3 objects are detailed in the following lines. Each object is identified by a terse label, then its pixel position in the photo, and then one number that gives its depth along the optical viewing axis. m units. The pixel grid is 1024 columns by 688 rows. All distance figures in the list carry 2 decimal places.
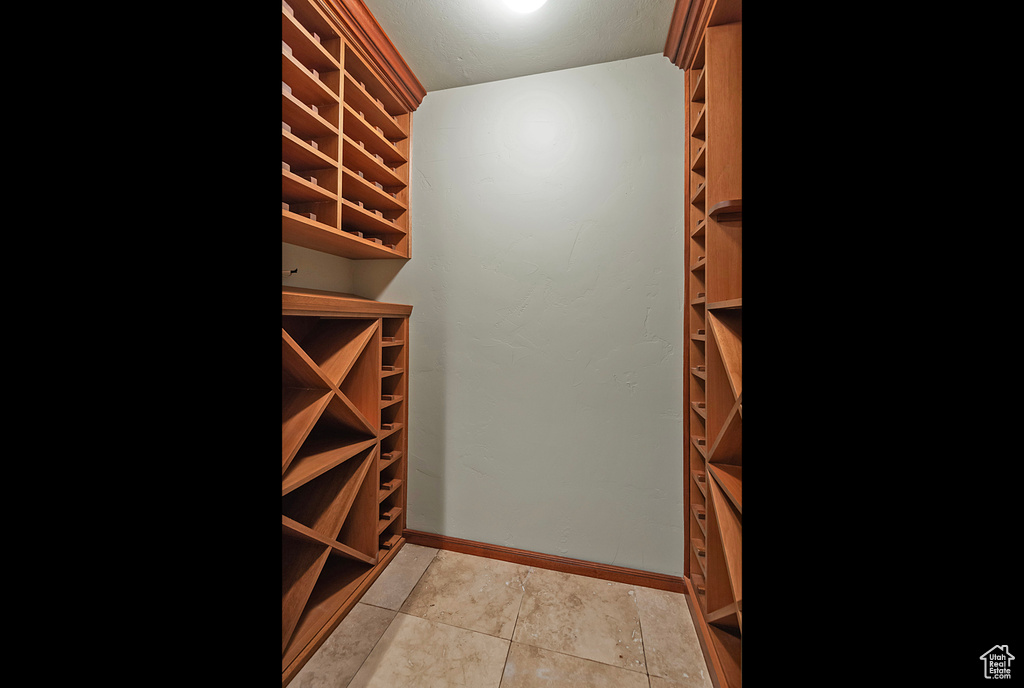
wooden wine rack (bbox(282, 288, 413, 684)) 1.21
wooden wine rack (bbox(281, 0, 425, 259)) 1.25
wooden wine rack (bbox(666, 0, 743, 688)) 1.15
